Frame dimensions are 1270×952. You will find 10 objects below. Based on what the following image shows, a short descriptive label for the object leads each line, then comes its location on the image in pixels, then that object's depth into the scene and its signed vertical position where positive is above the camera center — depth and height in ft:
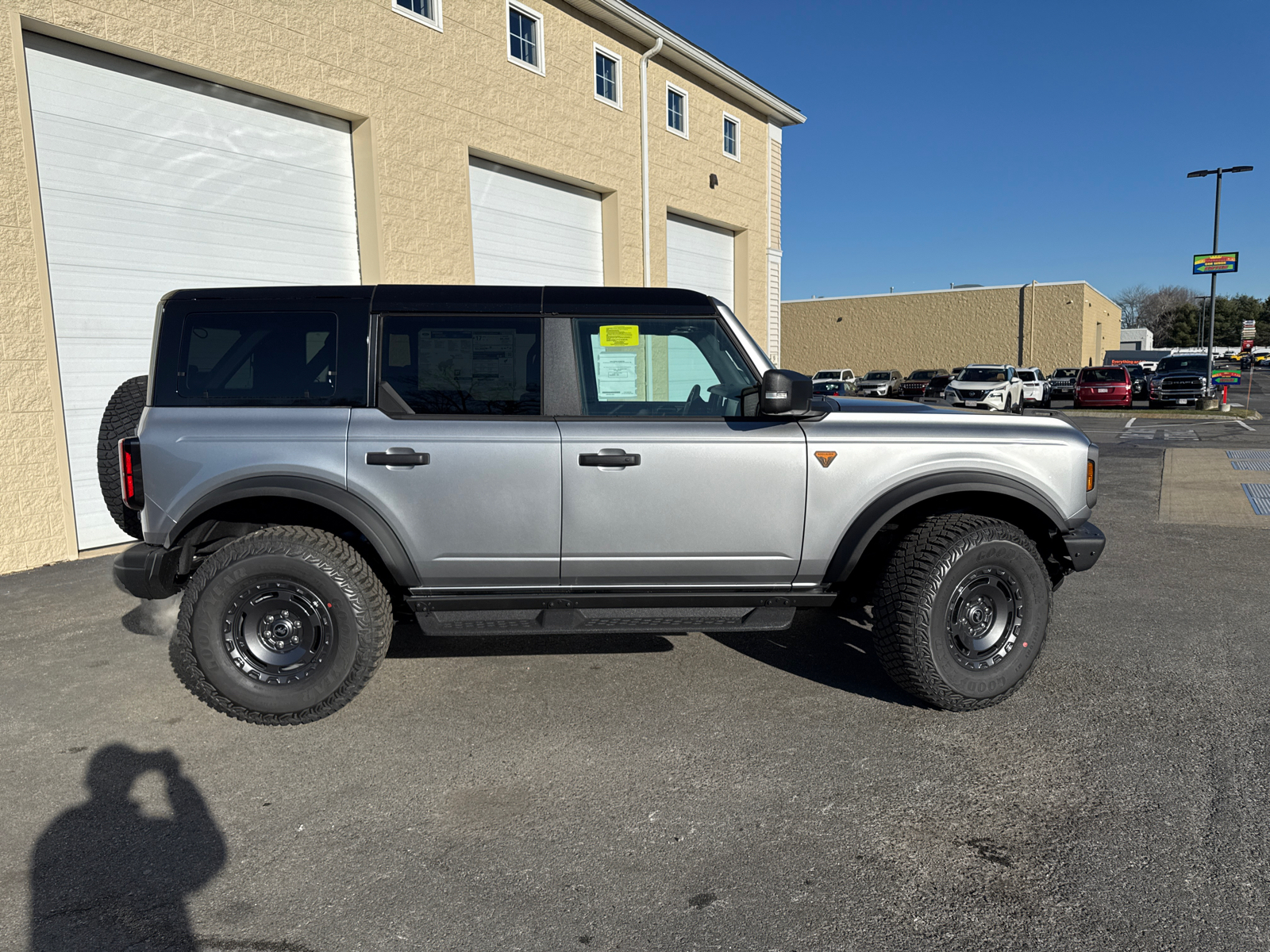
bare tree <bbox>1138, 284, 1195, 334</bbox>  362.94 +29.73
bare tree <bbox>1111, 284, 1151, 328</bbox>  384.47 +30.35
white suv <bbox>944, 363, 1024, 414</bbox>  81.82 -1.38
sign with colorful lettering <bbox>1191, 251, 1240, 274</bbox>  93.61 +12.27
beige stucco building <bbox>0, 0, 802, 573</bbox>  22.95 +8.36
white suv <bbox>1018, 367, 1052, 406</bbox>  102.73 -1.60
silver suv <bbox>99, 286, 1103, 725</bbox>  12.30 -1.59
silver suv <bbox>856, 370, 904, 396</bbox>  126.93 -0.98
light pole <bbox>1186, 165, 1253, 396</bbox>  89.56 +18.55
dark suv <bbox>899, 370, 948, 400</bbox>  118.42 -1.34
